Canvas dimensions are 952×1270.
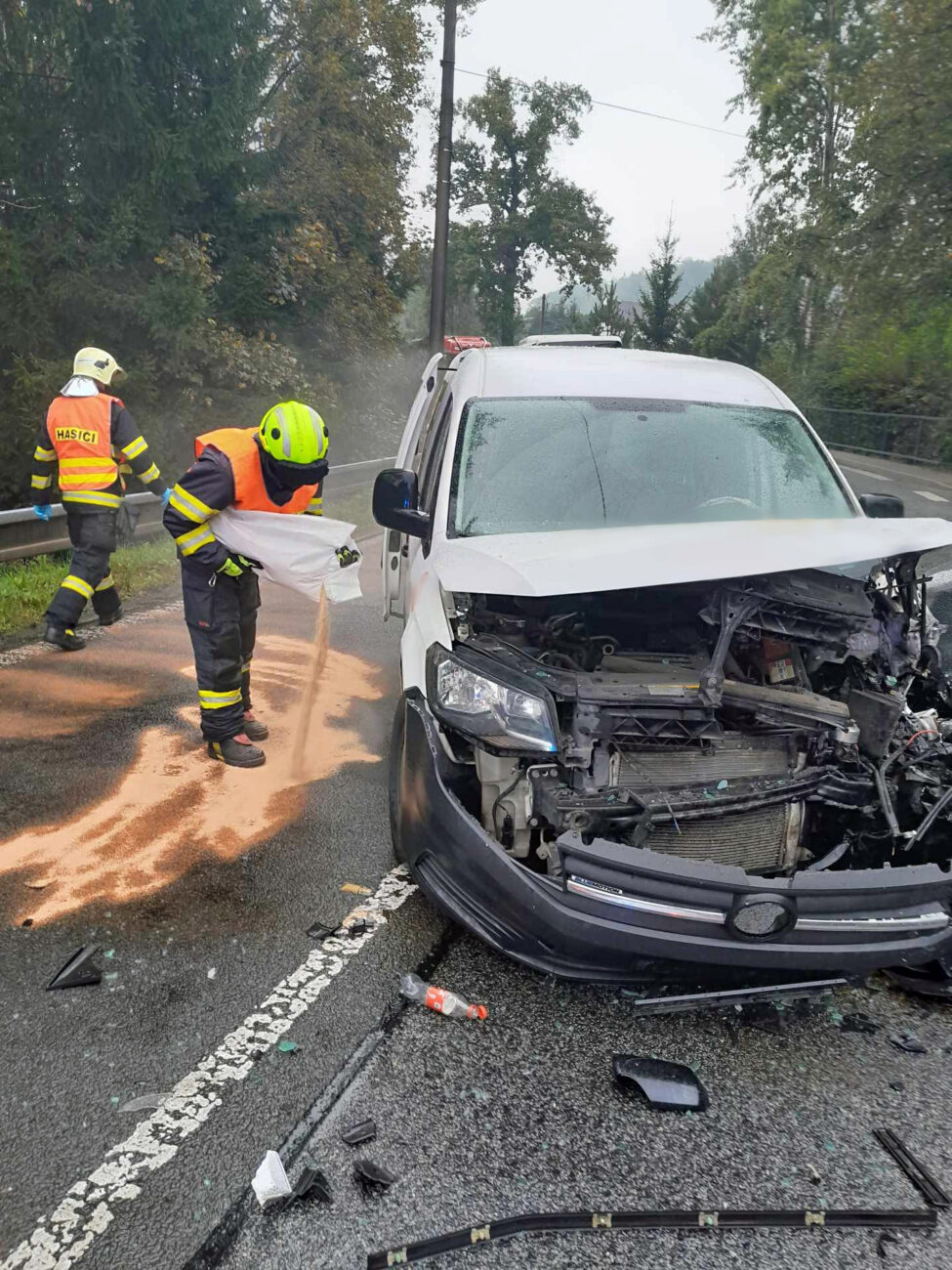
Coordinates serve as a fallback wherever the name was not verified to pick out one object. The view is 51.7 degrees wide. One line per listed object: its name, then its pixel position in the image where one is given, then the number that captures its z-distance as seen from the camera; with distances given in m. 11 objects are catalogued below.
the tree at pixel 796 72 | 29.52
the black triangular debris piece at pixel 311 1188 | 2.25
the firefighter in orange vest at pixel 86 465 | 6.37
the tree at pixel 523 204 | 45.44
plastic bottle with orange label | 2.95
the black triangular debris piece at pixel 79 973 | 3.01
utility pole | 17.03
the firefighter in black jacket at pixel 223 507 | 4.46
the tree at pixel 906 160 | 17.30
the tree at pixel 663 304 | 48.34
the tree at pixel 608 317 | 49.50
